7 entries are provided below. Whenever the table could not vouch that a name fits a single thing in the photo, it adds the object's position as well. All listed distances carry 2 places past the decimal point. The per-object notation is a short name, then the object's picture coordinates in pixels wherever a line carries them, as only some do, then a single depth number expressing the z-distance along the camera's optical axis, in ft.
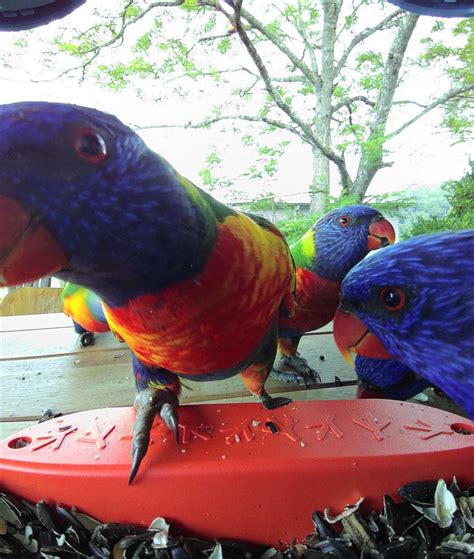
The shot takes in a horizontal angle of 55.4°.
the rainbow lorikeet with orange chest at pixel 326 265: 0.88
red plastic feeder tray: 0.48
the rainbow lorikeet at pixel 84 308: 0.82
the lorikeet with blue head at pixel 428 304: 0.52
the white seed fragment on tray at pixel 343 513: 0.47
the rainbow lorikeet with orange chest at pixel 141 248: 0.35
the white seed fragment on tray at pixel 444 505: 0.46
